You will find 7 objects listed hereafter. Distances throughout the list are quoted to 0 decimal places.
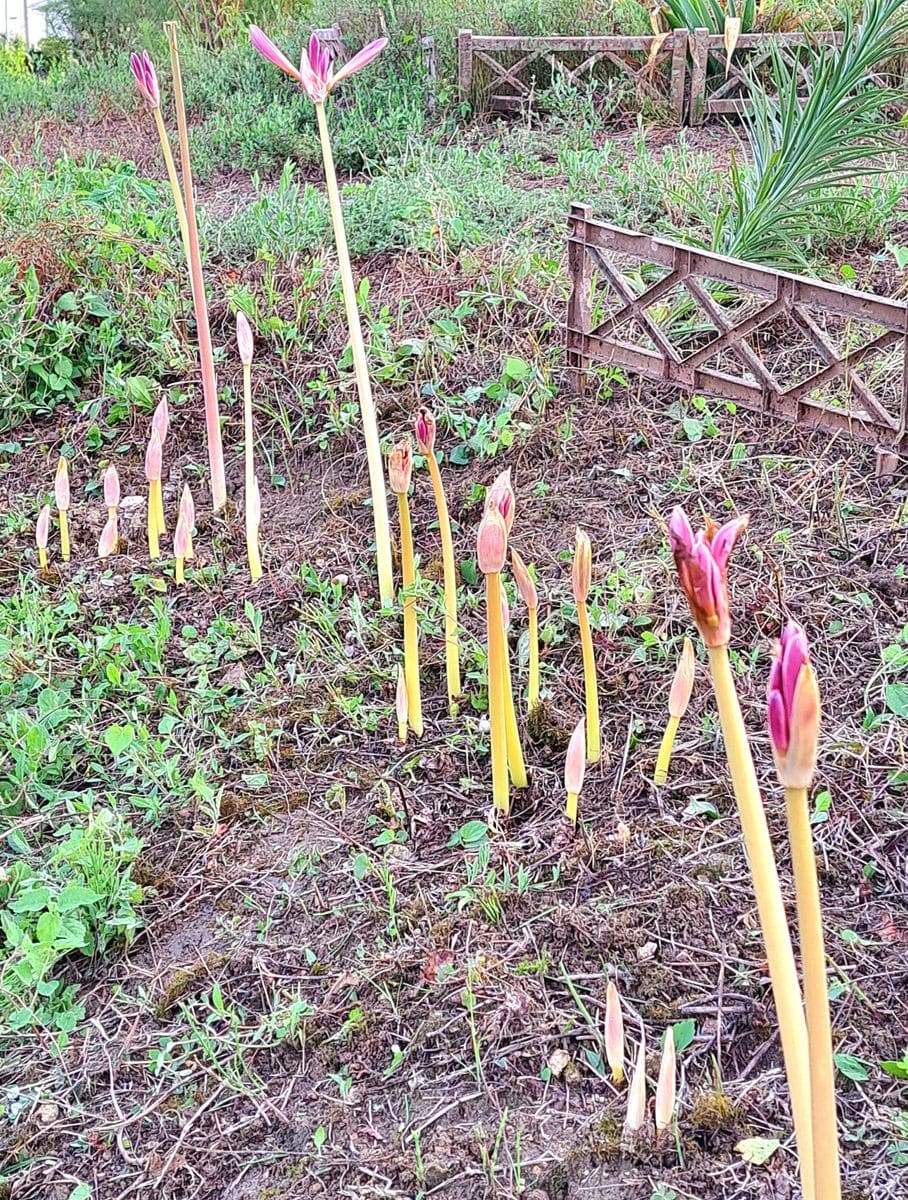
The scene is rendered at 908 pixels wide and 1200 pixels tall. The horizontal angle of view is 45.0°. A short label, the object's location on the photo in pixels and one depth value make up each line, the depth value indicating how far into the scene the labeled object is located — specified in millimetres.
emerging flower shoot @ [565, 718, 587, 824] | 1828
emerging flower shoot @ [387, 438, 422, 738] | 2193
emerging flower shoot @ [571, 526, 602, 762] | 1844
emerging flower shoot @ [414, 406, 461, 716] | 2250
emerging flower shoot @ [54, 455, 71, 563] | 2908
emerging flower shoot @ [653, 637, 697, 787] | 1885
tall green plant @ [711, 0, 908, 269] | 3227
